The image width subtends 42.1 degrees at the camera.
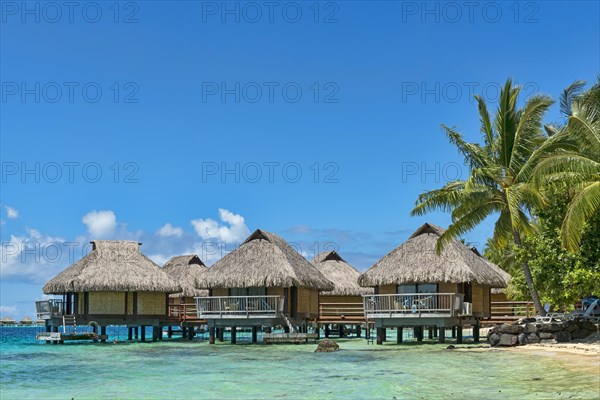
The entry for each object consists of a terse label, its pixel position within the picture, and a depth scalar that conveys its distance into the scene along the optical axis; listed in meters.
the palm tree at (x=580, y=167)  19.83
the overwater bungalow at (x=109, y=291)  35.94
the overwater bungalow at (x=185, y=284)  39.91
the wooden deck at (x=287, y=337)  30.39
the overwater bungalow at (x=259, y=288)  31.92
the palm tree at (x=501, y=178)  25.58
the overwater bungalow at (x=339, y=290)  40.78
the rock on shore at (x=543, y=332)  24.03
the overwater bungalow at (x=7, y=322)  130.25
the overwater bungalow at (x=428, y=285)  27.91
